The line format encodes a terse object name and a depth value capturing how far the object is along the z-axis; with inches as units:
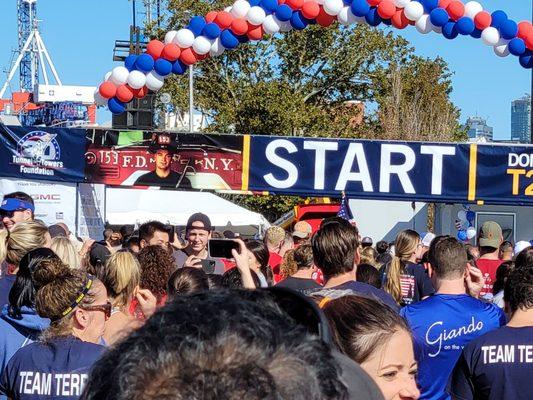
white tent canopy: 948.6
